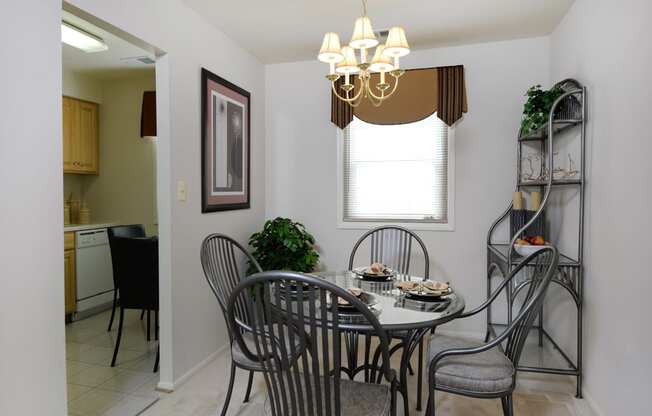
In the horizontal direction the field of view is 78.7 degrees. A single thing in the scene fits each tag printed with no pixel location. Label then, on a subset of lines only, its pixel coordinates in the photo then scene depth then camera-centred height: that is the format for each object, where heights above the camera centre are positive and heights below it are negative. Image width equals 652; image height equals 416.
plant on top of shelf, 2.55 +0.60
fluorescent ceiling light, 2.81 +1.18
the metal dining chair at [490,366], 1.62 -0.74
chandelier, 1.92 +0.72
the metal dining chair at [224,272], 1.98 -0.43
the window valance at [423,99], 3.22 +0.81
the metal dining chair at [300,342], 1.22 -0.48
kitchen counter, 3.75 -0.30
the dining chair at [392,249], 2.90 -0.39
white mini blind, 3.45 +0.23
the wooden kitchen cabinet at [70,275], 3.70 -0.75
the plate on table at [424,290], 1.90 -0.46
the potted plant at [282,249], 3.29 -0.44
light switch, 2.55 +0.04
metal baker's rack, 2.37 -0.38
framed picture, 2.84 +0.41
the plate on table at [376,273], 2.25 -0.44
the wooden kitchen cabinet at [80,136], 4.09 +0.65
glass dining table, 1.62 -0.50
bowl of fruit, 2.49 -0.30
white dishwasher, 3.83 -0.75
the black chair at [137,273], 2.77 -0.54
